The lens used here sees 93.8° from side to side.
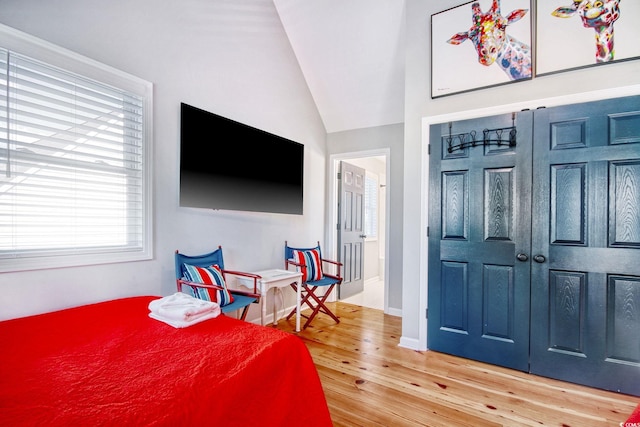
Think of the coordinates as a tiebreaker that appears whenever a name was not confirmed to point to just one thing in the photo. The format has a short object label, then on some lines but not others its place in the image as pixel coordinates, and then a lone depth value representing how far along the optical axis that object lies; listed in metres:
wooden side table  2.79
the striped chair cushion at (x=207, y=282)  2.33
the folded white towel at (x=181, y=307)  1.50
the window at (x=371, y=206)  5.93
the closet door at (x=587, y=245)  2.15
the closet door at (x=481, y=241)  2.48
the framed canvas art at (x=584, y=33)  2.17
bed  0.85
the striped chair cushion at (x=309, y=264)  3.55
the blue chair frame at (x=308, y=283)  3.45
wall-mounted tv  2.46
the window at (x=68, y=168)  1.69
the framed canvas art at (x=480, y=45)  2.50
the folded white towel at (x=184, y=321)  1.48
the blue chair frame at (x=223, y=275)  2.37
